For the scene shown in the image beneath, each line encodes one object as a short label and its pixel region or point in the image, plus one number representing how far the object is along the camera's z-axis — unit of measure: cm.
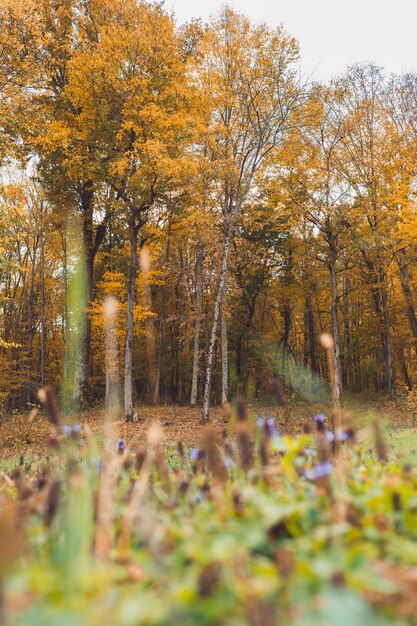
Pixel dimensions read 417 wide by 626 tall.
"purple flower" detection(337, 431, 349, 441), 225
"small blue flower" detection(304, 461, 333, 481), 157
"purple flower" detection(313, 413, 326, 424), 253
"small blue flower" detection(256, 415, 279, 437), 206
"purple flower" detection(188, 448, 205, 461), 243
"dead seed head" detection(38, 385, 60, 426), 174
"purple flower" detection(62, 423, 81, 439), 198
